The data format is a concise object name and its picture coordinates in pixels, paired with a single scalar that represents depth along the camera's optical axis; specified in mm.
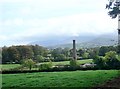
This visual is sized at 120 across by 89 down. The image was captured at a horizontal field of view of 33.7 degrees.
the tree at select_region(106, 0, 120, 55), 13536
